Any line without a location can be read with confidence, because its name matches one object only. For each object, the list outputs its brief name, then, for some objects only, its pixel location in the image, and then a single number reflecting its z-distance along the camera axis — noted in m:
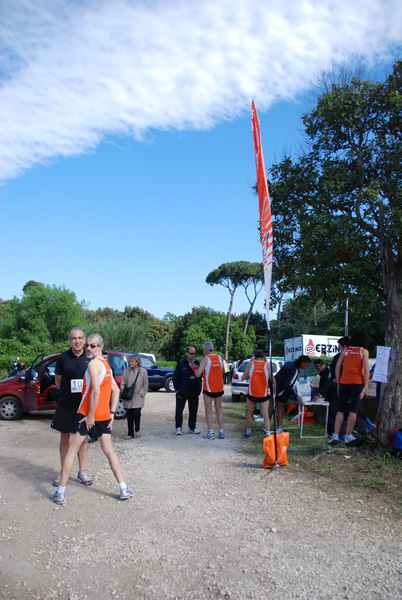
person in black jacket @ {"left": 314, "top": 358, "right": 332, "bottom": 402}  9.15
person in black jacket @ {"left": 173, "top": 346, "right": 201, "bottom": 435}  9.29
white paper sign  6.77
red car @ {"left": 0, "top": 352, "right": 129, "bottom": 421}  10.36
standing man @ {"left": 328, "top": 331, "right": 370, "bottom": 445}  7.06
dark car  19.64
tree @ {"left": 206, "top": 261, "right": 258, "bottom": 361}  50.88
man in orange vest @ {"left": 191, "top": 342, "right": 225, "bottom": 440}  8.88
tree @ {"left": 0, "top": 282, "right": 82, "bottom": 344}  47.66
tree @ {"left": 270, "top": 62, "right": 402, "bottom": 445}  7.01
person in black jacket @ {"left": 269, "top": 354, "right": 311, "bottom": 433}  8.78
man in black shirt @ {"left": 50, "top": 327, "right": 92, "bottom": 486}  5.47
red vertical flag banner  6.67
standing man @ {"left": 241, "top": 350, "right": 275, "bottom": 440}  8.61
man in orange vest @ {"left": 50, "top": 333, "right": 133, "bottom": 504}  5.02
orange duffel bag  6.55
